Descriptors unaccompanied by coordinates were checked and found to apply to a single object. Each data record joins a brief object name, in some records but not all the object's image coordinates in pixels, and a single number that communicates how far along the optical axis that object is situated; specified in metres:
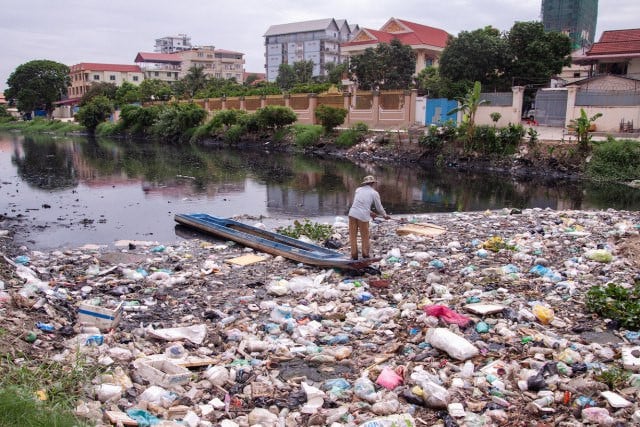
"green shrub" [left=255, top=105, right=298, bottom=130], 31.67
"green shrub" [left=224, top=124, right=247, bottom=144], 33.88
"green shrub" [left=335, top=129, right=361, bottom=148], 28.20
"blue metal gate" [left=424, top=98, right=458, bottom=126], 27.28
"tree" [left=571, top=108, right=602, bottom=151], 19.14
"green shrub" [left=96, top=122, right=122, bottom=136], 45.31
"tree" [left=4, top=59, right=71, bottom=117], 64.50
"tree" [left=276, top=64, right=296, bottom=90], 54.25
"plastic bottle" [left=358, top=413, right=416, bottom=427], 3.32
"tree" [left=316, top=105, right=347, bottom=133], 29.39
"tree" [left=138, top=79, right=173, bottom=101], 51.47
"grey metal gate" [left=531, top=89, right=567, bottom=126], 24.36
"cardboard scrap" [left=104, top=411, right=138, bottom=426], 3.27
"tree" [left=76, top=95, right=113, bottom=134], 47.53
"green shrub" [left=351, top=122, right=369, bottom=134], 28.48
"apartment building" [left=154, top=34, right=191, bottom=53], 113.44
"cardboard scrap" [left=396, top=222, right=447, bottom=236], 9.05
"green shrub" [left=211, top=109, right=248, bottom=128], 35.47
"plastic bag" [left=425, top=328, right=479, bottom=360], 4.27
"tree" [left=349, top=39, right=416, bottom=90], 35.56
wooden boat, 7.03
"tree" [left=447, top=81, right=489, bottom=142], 21.94
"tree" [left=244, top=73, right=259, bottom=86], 73.59
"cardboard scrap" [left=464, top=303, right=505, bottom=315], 5.10
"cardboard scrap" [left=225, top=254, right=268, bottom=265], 7.70
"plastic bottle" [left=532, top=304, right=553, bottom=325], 5.00
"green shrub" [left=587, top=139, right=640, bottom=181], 18.20
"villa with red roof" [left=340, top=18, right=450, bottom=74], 45.66
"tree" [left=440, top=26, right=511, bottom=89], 27.34
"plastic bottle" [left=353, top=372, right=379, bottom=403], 3.75
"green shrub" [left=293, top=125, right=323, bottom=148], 29.67
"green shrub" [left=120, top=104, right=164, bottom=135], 42.12
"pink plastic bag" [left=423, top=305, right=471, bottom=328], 4.91
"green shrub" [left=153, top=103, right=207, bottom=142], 38.62
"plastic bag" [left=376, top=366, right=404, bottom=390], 3.93
